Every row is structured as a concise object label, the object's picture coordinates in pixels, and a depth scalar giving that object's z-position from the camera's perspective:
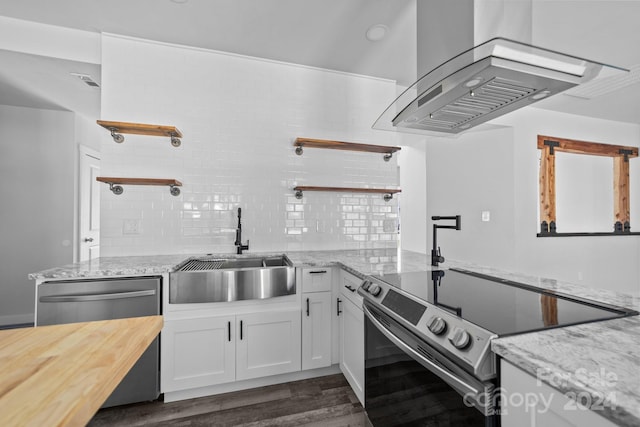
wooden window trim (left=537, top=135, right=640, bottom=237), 3.92
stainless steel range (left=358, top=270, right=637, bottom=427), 0.79
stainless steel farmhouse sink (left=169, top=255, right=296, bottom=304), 1.79
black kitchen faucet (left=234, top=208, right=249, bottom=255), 2.43
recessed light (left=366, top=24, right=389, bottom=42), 2.19
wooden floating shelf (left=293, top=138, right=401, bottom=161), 2.55
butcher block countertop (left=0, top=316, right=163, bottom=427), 0.42
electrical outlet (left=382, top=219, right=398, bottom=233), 2.95
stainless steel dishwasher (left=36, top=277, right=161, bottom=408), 1.63
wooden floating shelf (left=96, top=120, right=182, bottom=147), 2.07
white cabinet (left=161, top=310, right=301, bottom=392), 1.78
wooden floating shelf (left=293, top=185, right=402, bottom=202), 2.58
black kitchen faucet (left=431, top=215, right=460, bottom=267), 1.86
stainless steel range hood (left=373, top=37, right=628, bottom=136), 1.06
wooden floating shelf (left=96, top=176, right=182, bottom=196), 2.17
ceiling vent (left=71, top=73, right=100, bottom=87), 2.55
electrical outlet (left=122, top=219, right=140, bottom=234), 2.32
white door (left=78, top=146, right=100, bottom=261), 3.55
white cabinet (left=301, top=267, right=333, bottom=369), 2.00
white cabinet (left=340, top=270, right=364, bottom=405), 1.68
